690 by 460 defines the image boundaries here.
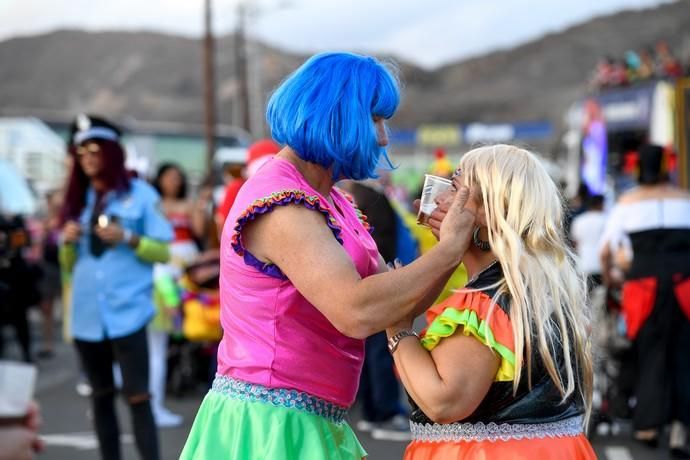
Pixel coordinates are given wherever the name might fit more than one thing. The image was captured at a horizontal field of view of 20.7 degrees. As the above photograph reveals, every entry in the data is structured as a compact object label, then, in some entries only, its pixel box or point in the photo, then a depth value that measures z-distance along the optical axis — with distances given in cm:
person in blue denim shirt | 915
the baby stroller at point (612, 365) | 1295
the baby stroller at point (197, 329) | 1470
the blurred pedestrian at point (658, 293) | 1190
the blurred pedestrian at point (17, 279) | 1528
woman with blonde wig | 446
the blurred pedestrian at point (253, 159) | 1178
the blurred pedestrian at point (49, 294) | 2182
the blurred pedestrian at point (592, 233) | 1596
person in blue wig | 426
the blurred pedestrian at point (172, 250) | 1491
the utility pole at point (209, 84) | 5326
